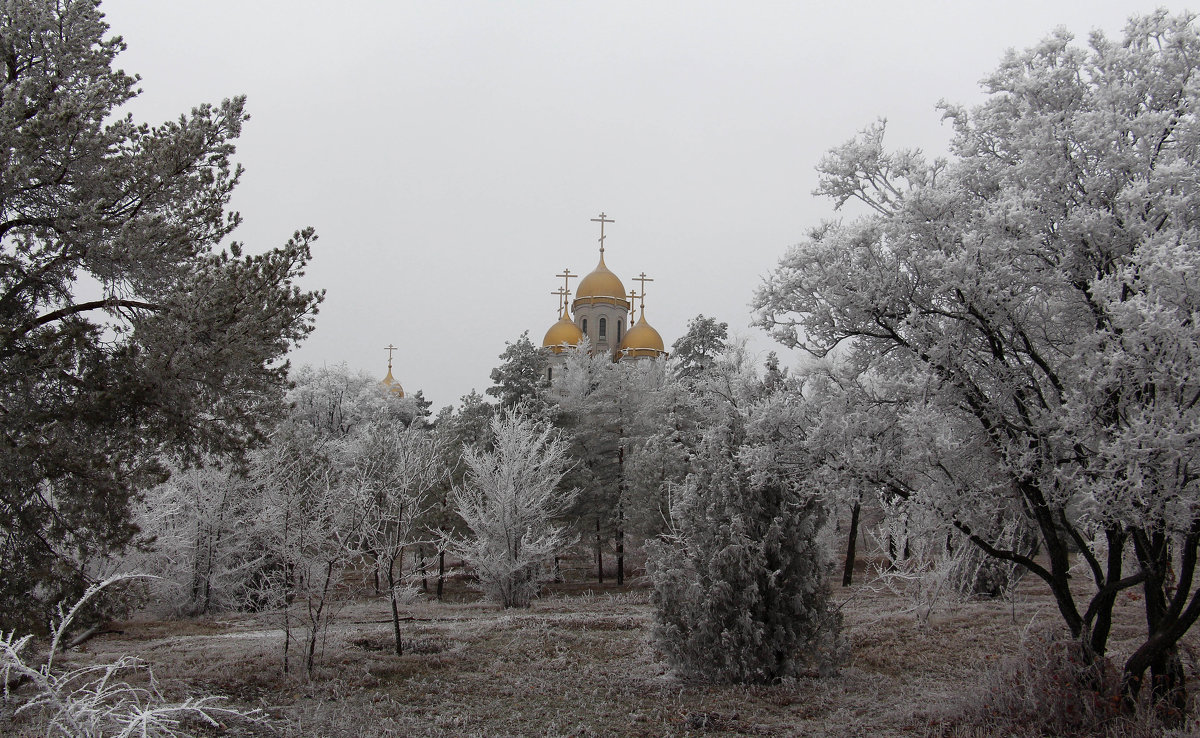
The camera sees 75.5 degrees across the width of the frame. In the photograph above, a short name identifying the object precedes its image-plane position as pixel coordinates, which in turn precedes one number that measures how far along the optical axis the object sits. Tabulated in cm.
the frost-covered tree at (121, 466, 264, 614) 1806
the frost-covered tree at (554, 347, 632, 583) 2664
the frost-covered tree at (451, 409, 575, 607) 1994
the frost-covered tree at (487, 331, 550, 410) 2798
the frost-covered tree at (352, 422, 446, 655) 1135
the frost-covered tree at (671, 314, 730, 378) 3659
